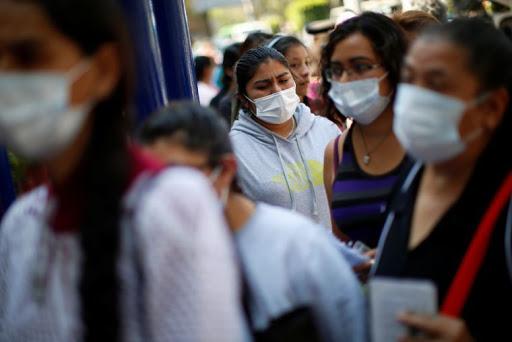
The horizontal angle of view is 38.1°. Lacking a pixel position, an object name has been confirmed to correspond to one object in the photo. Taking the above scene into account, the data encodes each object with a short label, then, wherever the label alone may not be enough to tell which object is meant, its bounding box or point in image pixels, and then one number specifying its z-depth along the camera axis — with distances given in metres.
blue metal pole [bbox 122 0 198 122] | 3.34
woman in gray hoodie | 4.02
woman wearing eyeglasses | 2.97
